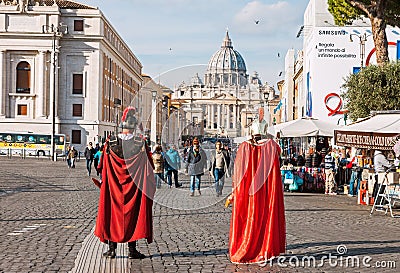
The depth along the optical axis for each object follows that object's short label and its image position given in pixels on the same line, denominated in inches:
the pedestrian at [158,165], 740.6
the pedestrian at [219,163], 662.4
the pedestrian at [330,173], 799.1
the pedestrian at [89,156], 1178.0
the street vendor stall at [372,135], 593.9
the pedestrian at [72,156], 1425.3
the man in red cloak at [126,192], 301.1
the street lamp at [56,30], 2573.1
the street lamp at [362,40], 1398.9
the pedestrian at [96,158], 990.8
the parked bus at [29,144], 2336.4
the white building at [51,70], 2625.5
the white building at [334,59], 1424.7
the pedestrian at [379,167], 600.1
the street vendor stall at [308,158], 824.3
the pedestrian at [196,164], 487.5
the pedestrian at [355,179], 732.7
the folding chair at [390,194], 514.6
